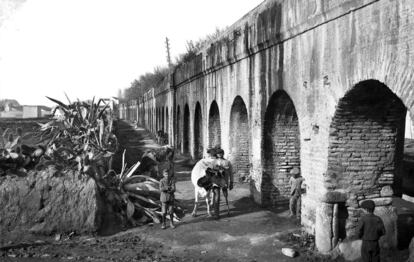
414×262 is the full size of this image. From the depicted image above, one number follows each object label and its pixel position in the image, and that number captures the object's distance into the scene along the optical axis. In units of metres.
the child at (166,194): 8.35
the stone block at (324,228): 6.80
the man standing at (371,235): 5.38
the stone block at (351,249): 6.32
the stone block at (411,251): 5.52
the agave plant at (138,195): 8.86
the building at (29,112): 62.09
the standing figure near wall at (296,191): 8.49
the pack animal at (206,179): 8.98
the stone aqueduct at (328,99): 5.60
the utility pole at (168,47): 55.50
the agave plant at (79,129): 10.48
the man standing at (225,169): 9.05
